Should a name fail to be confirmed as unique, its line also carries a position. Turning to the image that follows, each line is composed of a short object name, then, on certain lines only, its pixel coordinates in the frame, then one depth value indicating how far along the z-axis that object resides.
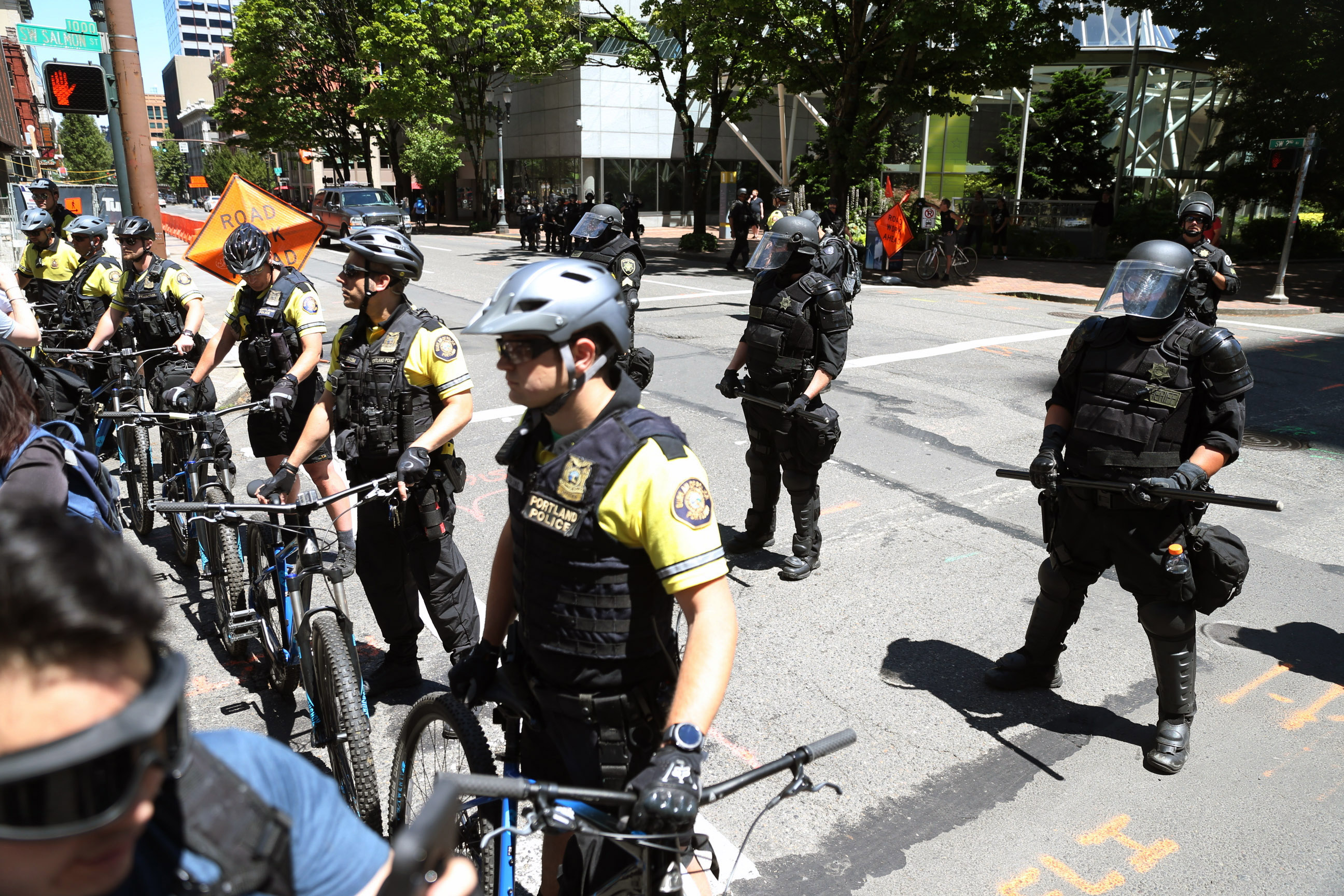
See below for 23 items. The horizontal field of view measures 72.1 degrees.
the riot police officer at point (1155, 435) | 3.84
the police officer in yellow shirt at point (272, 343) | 5.35
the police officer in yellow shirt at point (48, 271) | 8.52
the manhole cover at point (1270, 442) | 8.70
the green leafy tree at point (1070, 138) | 29.28
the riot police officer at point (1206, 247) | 8.71
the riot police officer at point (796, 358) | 5.63
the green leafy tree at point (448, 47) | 34.22
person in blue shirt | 0.96
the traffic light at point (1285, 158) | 17.80
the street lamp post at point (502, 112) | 34.81
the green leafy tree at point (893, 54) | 19.14
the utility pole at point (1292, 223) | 16.09
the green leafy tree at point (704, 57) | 21.31
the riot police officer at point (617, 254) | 7.47
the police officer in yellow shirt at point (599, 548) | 2.18
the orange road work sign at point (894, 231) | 19.98
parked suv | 29.06
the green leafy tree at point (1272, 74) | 19.20
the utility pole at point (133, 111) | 9.38
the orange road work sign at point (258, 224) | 8.04
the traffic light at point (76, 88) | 9.78
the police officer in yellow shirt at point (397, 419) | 4.09
